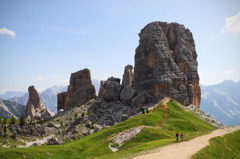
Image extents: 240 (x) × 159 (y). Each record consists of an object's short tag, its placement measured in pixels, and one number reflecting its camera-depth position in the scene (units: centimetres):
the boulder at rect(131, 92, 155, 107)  9188
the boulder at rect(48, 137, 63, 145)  5675
